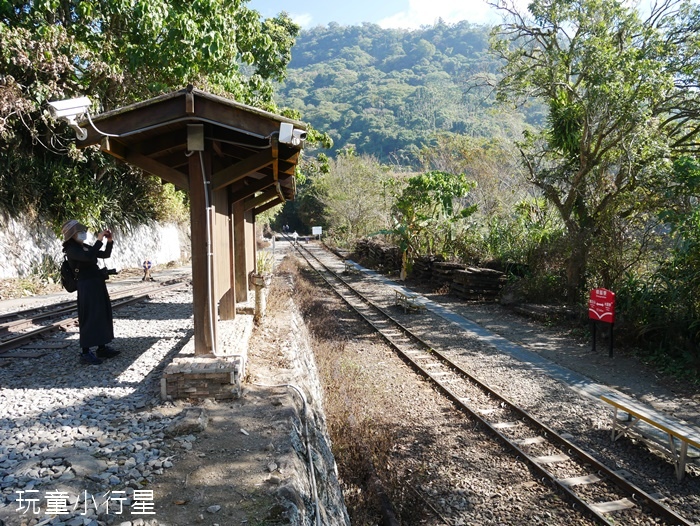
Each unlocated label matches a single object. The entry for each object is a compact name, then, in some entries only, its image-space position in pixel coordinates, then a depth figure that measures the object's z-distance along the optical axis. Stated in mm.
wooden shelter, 5242
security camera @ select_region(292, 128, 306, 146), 5188
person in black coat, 5926
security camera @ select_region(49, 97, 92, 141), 4875
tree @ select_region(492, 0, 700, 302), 11531
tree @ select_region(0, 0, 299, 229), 12531
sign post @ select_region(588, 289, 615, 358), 9648
